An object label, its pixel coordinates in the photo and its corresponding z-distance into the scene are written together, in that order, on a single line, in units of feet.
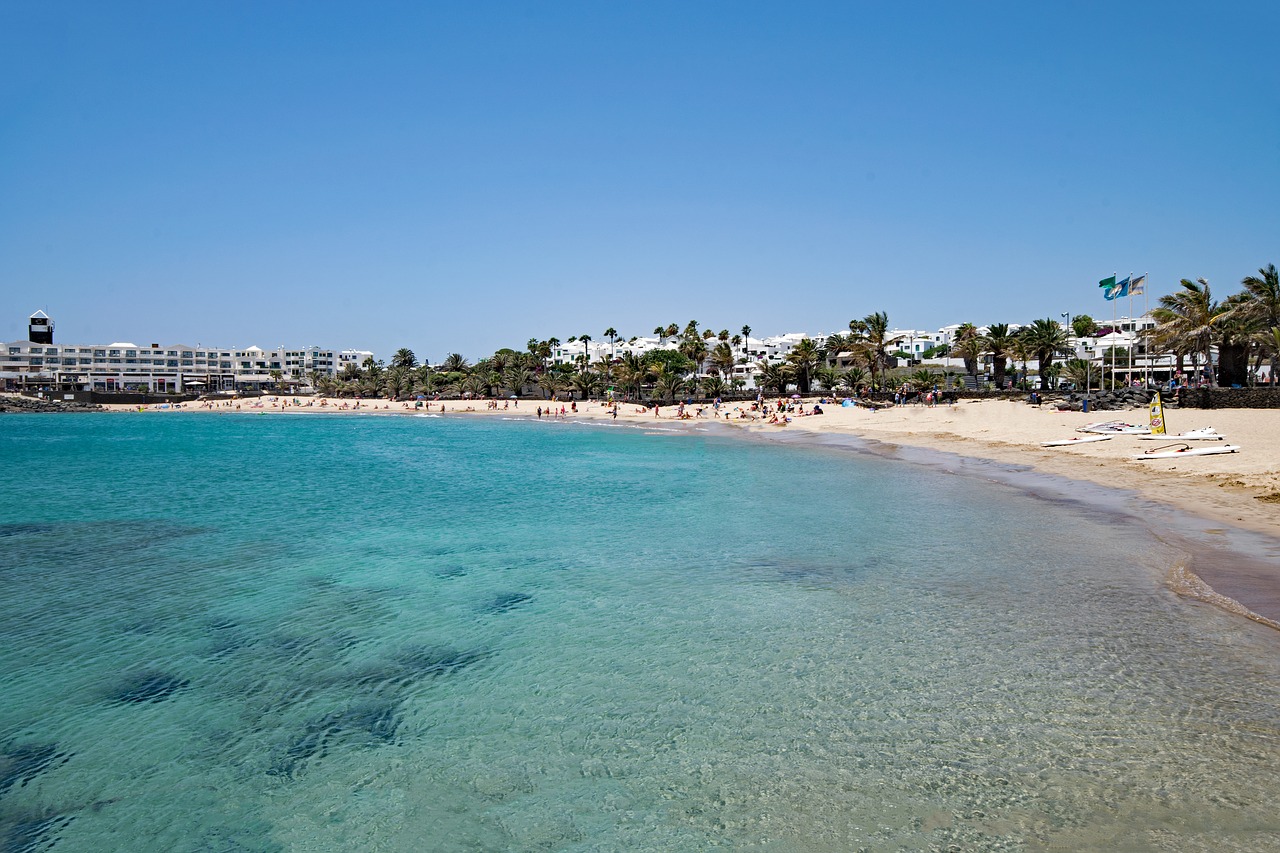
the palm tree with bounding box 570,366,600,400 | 324.80
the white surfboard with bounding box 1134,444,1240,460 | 76.33
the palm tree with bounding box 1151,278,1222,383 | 139.29
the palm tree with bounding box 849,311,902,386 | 226.79
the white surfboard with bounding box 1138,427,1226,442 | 83.56
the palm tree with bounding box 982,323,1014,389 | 207.10
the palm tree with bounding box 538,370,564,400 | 335.57
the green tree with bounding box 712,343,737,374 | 312.50
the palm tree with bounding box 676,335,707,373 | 319.27
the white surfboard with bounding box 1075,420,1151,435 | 99.65
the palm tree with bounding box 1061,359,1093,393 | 196.85
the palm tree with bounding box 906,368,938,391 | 223.71
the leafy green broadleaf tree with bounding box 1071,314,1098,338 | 317.01
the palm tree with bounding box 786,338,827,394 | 264.52
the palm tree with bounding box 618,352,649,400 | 293.02
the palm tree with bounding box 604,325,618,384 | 327.47
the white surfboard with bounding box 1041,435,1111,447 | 99.81
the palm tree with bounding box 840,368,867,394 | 261.95
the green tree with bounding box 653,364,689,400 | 281.95
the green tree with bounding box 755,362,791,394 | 269.64
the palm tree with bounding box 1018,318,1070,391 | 195.83
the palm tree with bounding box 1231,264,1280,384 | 125.80
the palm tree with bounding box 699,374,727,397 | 276.82
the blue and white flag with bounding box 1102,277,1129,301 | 144.15
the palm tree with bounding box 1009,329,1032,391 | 205.57
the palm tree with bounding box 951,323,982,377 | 222.28
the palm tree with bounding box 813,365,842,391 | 269.64
